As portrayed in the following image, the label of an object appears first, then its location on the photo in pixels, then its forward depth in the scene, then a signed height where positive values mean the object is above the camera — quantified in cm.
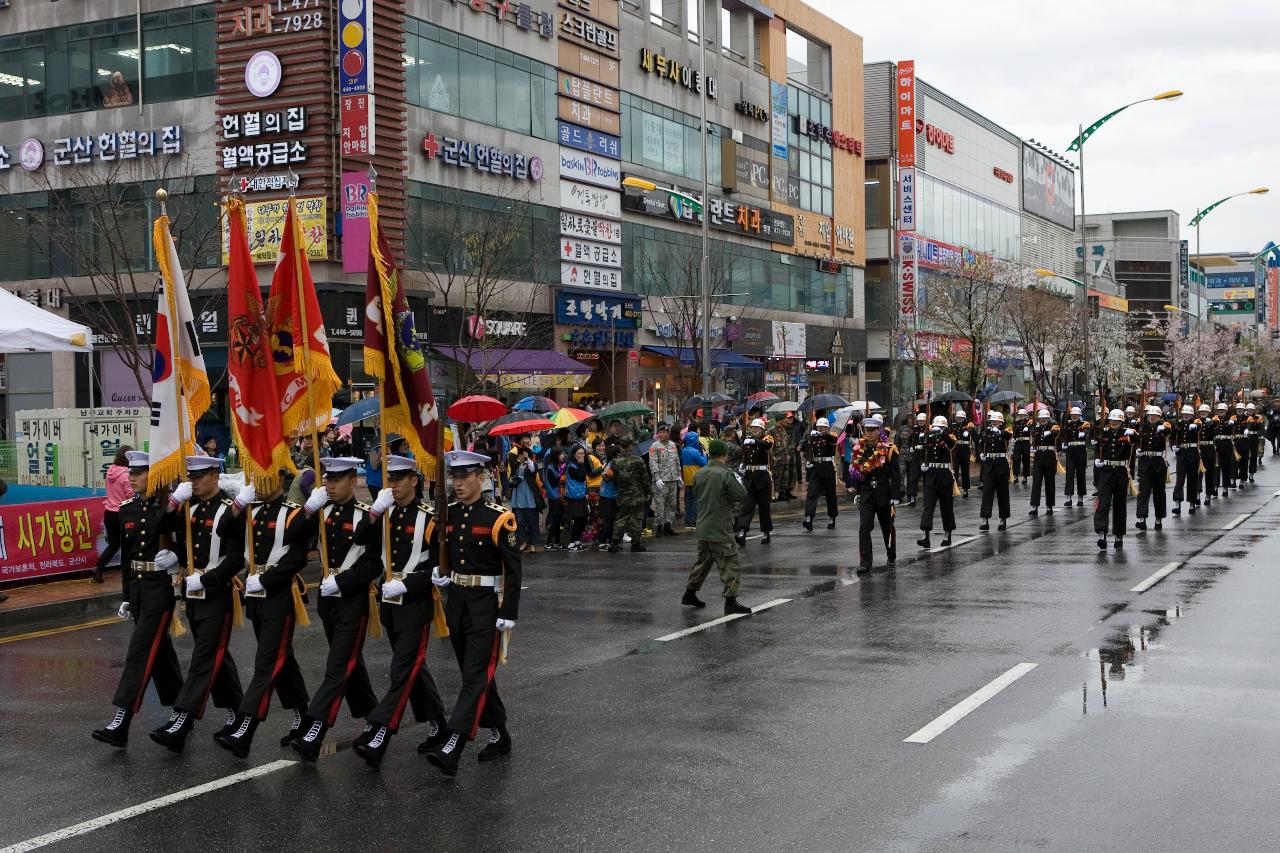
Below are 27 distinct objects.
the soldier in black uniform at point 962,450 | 2920 -133
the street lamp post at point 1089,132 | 3850 +779
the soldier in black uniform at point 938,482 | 1930 -130
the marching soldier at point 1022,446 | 3005 -137
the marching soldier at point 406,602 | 784 -119
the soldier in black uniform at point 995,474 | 2133 -133
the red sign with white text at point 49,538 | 1555 -157
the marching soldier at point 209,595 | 828 -120
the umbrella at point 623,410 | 2483 -28
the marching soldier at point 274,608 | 809 -127
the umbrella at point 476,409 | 2028 -18
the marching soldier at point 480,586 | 784 -110
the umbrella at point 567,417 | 2177 -35
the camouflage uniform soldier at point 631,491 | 1911 -136
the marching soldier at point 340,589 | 796 -111
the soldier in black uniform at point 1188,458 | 2408 -128
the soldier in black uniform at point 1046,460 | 2414 -128
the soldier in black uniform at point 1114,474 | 1847 -120
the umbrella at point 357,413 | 2225 -23
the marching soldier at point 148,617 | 842 -136
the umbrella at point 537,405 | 2583 -18
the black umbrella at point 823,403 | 3075 -25
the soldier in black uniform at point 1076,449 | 2580 -116
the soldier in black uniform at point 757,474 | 2058 -122
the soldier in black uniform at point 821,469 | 2183 -125
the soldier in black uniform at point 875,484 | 1683 -116
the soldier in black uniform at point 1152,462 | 2056 -114
